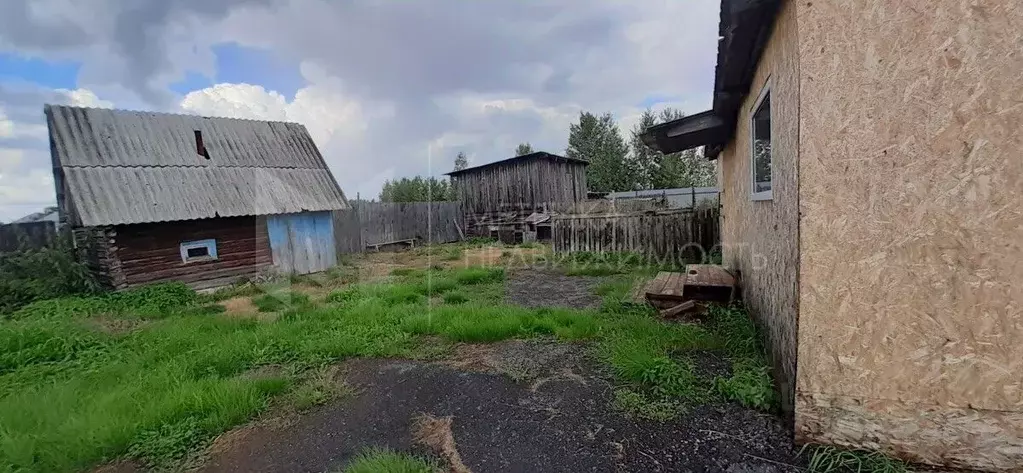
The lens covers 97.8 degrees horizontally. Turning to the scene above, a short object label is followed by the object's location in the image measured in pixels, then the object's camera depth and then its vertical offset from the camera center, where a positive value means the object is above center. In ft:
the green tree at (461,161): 145.75 +20.29
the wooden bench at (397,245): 55.42 -2.45
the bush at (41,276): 27.03 -2.09
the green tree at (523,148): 127.34 +20.24
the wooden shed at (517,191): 63.87 +4.18
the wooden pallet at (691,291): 18.21 -3.30
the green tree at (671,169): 96.22 +9.30
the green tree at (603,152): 98.53 +14.46
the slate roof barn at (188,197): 29.81 +2.88
